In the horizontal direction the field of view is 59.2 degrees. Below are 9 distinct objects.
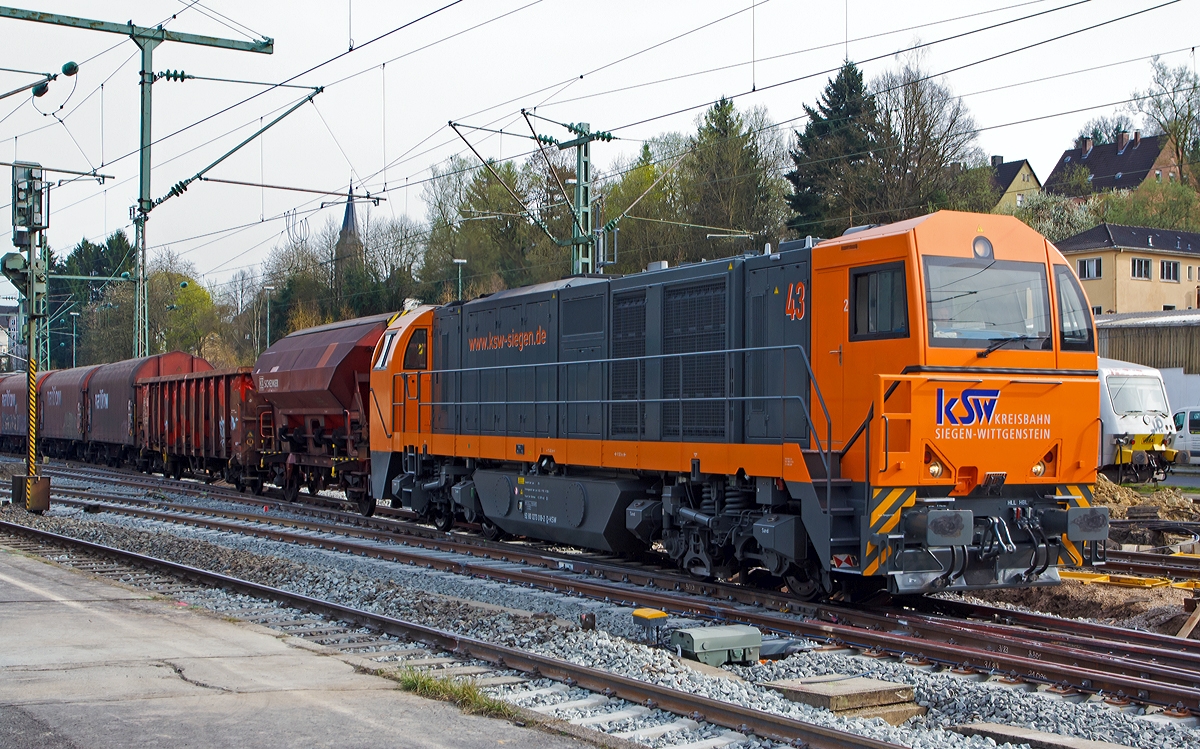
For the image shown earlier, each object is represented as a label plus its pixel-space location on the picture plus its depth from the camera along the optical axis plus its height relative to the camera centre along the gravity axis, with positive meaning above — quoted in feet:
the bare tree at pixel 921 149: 133.80 +33.97
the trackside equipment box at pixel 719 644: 26.66 -5.86
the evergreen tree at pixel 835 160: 139.74 +34.39
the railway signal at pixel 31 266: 64.23 +9.13
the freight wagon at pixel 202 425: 81.46 -0.84
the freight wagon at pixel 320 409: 65.77 +0.42
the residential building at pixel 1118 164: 238.11 +64.60
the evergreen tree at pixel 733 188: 150.61 +32.56
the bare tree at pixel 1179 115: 184.75 +53.23
